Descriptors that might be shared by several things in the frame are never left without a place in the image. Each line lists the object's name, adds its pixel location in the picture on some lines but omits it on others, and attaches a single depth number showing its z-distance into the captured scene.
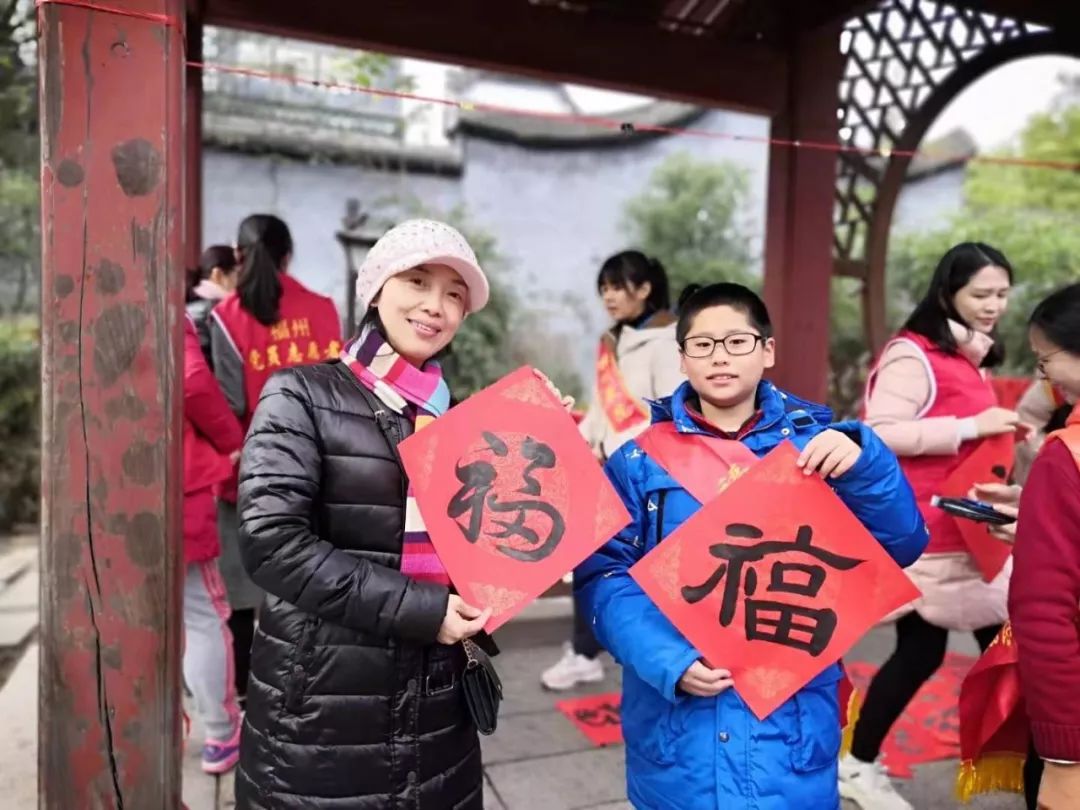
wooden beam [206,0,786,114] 3.62
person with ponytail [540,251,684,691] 3.50
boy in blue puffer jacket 1.60
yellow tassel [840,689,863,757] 2.68
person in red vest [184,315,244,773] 2.82
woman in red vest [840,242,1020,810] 2.60
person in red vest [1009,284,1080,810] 1.59
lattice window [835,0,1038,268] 4.77
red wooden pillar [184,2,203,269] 4.09
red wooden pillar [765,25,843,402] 4.50
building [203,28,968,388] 9.14
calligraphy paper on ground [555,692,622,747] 3.30
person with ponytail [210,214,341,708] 3.04
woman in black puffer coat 1.44
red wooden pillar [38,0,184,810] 1.87
